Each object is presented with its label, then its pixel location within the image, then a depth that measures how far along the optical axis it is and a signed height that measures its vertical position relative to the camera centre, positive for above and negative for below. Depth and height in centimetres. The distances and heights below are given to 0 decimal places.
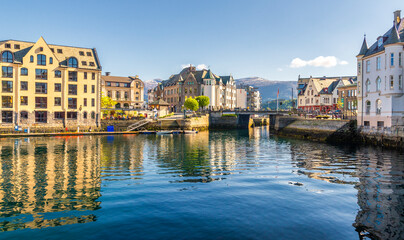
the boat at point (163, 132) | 7488 -424
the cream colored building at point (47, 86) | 6788 +801
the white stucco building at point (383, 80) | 4466 +674
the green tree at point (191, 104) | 10658 +511
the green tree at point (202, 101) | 11532 +684
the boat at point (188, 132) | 7856 -433
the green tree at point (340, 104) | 9350 +472
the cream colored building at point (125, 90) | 12399 +1252
